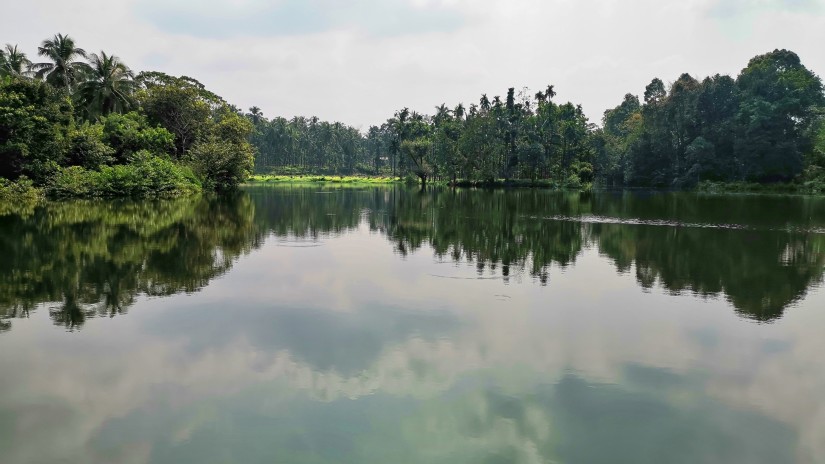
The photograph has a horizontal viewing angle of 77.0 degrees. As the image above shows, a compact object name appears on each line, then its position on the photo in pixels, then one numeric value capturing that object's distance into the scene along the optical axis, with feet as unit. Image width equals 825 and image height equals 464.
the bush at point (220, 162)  199.11
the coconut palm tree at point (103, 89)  181.57
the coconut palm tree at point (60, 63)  178.29
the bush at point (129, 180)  139.85
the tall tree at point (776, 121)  243.36
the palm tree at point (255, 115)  529.45
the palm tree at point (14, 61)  176.85
